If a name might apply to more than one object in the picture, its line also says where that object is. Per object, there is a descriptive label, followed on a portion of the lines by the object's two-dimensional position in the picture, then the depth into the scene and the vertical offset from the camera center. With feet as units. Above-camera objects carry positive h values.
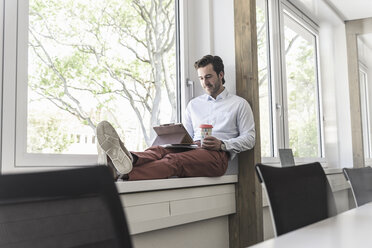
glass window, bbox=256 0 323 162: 12.58 +2.16
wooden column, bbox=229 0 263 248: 9.21 -0.04
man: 6.45 +0.21
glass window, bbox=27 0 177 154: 6.73 +1.46
